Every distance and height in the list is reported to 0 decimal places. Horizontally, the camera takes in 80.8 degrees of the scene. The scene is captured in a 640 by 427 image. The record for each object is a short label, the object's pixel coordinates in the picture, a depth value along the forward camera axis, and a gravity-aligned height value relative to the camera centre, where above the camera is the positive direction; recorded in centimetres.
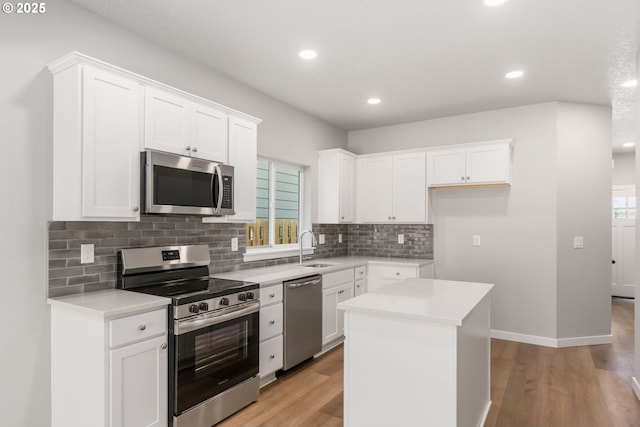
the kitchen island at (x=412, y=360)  190 -76
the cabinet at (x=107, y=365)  200 -81
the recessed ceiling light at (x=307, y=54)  304 +137
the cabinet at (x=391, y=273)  449 -64
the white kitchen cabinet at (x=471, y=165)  429 +66
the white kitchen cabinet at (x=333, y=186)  482 +45
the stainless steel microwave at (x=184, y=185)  244 +26
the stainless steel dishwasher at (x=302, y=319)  337 -93
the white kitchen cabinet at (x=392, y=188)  474 +42
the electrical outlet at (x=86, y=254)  240 -21
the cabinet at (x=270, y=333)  308 -94
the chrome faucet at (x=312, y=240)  441 -24
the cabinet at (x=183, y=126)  251 +69
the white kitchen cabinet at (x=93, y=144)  215 +46
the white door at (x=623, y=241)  686 -38
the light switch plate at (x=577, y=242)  429 -25
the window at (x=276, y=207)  411 +17
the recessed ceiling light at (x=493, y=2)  233 +136
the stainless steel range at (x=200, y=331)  230 -74
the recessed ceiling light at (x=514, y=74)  344 +135
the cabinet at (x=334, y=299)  390 -85
